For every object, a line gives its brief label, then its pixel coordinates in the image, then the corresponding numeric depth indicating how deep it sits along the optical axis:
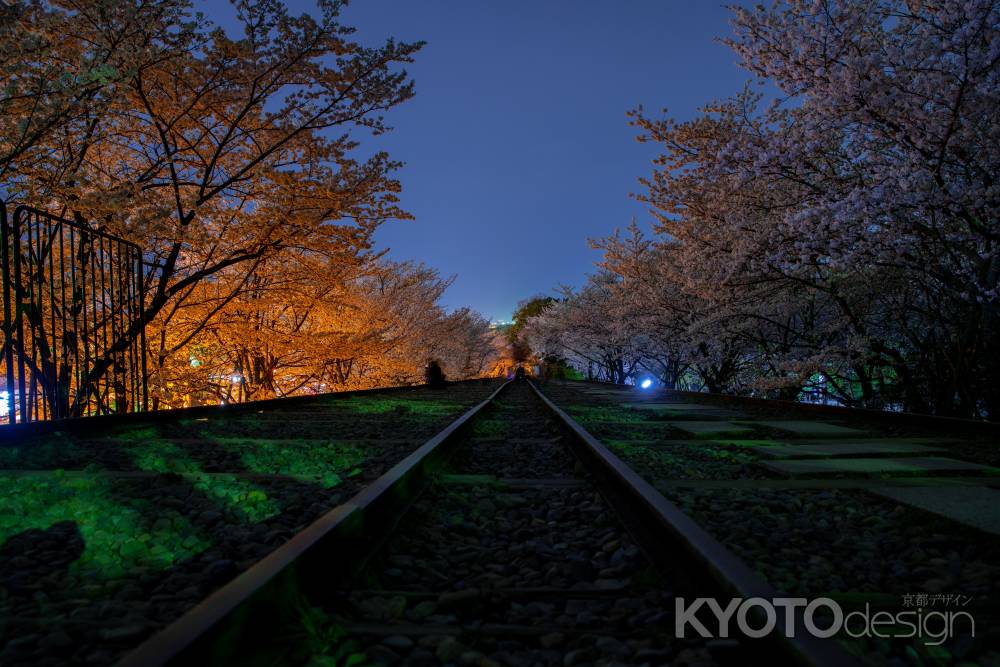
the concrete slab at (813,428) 5.43
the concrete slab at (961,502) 2.43
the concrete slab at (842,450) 4.21
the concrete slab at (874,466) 3.49
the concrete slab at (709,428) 5.64
